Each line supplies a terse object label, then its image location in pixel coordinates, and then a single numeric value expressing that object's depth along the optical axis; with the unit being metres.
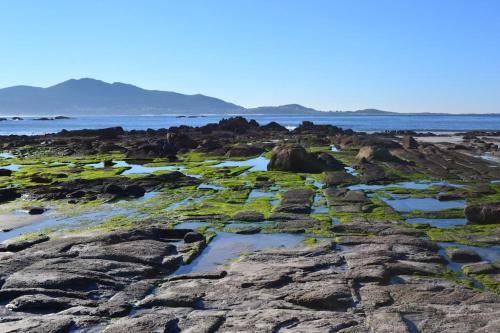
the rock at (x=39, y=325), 8.96
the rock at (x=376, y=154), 38.75
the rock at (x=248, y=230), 16.90
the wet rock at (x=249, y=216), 18.88
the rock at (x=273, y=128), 94.38
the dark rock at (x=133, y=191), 25.52
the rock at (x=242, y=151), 47.84
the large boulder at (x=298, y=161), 34.50
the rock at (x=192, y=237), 15.62
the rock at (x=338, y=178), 28.12
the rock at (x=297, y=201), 20.48
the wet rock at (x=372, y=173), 29.29
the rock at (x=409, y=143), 50.70
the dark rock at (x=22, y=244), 14.54
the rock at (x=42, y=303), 10.20
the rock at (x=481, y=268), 12.25
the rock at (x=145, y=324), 8.88
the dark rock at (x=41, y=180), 29.98
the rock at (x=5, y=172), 33.84
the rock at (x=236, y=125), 88.06
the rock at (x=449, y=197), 23.07
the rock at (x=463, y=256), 13.39
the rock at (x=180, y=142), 55.78
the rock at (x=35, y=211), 21.15
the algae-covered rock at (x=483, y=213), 17.69
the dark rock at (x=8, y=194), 24.46
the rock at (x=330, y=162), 35.09
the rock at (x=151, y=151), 47.56
